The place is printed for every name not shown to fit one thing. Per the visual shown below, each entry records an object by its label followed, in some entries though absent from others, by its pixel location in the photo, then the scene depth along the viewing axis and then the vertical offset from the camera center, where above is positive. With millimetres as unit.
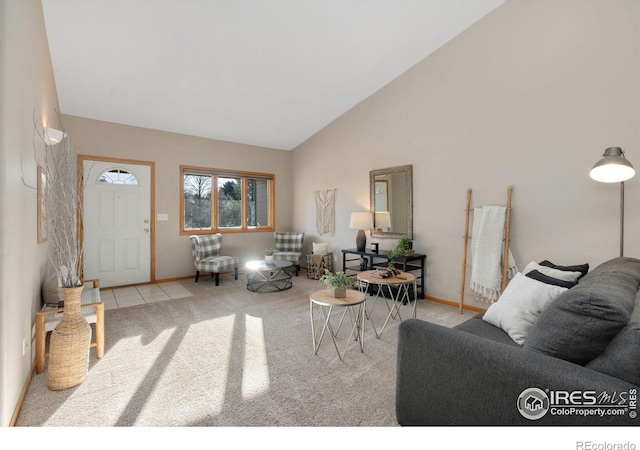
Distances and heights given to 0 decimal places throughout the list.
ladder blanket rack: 3285 -374
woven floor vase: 1990 -861
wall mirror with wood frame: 4297 +269
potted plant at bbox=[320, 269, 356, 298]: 2451 -536
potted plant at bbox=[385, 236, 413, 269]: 3937 -413
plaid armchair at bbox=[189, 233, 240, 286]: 4863 -643
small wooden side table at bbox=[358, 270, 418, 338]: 2822 -581
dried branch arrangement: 2068 -66
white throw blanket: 3320 -383
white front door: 4477 -46
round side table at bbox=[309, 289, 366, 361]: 2342 -649
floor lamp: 2234 +379
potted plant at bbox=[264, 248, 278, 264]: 4791 -581
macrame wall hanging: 5543 +151
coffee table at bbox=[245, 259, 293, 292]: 4504 -979
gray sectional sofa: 979 -556
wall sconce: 2653 +766
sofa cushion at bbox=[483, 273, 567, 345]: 1765 -539
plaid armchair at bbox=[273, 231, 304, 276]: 5957 -452
